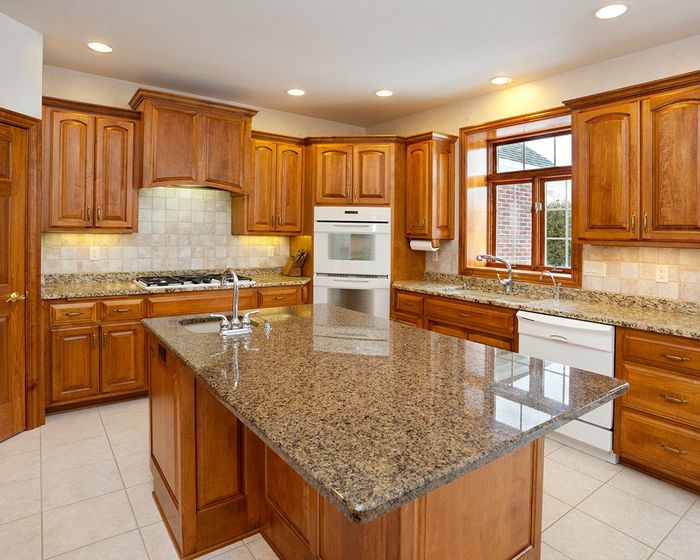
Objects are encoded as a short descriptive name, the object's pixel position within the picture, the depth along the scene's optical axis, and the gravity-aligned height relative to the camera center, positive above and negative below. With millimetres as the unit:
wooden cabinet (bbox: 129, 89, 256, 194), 3779 +1195
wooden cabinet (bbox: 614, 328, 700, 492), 2461 -692
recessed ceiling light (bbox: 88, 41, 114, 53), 3227 +1639
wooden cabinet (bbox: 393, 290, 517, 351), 3453 -300
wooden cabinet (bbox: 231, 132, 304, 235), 4445 +877
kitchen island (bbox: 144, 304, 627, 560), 1008 -365
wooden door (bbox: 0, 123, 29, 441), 2982 +44
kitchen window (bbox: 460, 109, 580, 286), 3836 +755
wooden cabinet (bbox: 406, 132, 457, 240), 4348 +901
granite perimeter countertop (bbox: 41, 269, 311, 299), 3461 -28
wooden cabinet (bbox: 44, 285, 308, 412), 3395 -480
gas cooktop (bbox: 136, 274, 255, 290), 3816 +5
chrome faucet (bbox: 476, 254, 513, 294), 3902 +67
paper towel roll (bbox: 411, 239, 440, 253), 4449 +348
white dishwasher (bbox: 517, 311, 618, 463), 2777 -450
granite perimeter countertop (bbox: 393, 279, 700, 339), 2640 -179
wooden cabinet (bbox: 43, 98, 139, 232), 3486 +891
